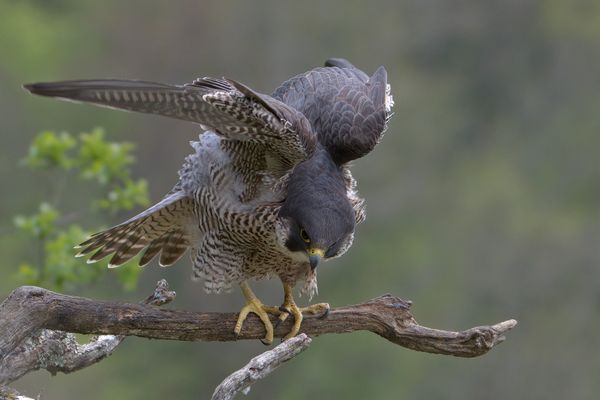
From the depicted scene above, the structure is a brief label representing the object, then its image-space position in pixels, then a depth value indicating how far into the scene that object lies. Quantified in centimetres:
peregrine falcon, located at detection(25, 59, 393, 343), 1205
